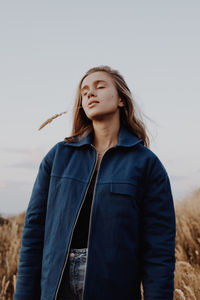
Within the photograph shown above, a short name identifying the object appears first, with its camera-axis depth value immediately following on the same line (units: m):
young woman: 1.98
